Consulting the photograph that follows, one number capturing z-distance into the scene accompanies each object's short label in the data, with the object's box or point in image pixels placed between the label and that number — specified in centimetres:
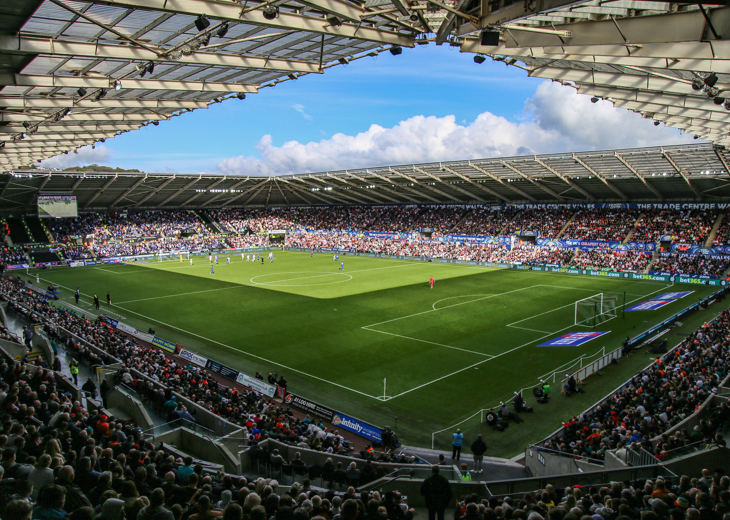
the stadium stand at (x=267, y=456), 525
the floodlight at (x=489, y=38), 921
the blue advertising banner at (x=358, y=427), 1612
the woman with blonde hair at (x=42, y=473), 610
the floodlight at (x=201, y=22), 1000
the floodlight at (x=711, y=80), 1073
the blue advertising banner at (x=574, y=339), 2667
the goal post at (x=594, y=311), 3192
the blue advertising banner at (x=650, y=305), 3519
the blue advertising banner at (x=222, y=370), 2156
